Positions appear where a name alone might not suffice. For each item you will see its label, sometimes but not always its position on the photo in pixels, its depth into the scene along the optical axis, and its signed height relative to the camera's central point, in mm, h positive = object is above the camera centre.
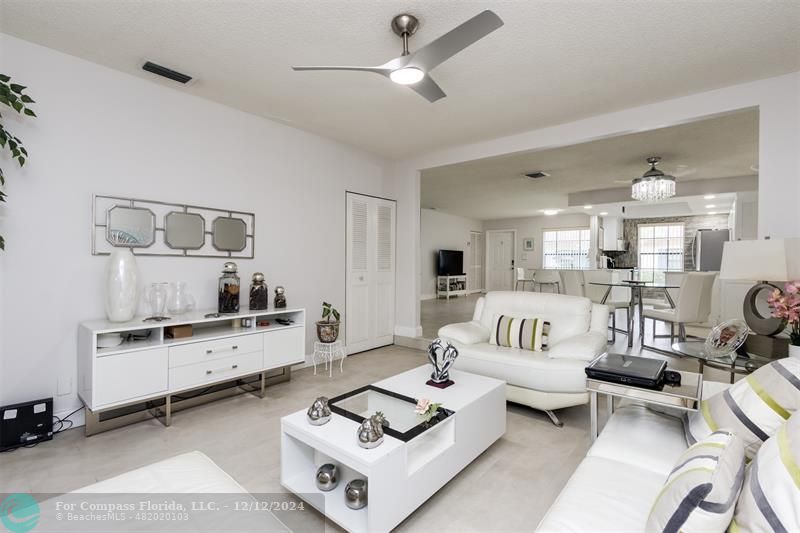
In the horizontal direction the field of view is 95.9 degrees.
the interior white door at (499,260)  11469 +22
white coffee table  1450 -938
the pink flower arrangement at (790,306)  2047 -249
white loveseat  2549 -695
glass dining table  4656 -393
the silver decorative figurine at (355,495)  1540 -1011
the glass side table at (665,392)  1573 -616
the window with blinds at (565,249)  10250 +357
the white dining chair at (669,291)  5570 -579
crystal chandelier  4613 +970
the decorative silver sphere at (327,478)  1663 -1012
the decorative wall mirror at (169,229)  2688 +250
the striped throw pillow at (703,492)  805 -537
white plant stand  3764 -990
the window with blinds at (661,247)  8938 +380
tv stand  10000 -719
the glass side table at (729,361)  2176 -624
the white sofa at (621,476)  1044 -748
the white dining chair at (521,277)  7552 -343
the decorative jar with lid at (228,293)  3027 -286
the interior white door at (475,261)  11516 -15
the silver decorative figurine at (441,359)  2299 -634
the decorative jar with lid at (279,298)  3477 -374
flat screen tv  9872 -74
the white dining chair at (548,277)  7062 -321
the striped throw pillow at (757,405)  1133 -485
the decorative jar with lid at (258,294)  3287 -319
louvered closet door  4559 -169
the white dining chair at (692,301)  4078 -448
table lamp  2250 -35
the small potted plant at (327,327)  3714 -701
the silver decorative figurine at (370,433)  1495 -729
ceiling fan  1708 +1104
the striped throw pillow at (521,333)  3002 -614
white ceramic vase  2465 -191
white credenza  2262 -729
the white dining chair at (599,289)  5242 -422
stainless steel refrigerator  7471 +310
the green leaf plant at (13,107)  2096 +898
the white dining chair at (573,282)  5562 -324
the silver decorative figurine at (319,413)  1696 -732
